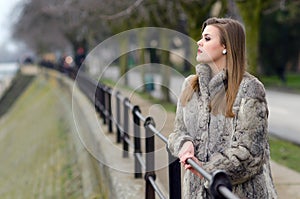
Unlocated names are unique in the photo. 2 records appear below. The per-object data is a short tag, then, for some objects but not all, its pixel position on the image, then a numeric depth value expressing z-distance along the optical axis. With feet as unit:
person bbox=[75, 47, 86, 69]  124.28
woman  9.91
